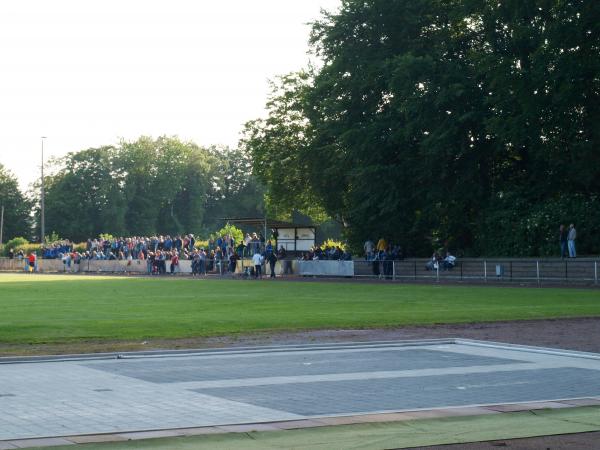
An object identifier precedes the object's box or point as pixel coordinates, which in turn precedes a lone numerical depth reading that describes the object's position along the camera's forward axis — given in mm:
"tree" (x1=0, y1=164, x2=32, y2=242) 138250
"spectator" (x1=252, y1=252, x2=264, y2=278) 57844
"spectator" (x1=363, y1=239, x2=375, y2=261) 55688
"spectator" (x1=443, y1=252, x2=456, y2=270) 50094
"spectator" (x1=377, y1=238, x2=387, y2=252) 55469
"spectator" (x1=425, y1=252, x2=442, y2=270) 50338
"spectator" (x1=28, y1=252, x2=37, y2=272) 78312
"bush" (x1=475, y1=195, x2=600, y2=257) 47531
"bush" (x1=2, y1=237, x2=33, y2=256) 98875
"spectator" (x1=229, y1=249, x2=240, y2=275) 62656
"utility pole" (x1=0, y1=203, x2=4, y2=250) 130925
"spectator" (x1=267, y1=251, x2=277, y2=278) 57884
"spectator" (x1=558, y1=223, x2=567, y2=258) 45969
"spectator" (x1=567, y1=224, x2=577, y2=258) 45281
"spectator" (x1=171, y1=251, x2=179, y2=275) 68062
